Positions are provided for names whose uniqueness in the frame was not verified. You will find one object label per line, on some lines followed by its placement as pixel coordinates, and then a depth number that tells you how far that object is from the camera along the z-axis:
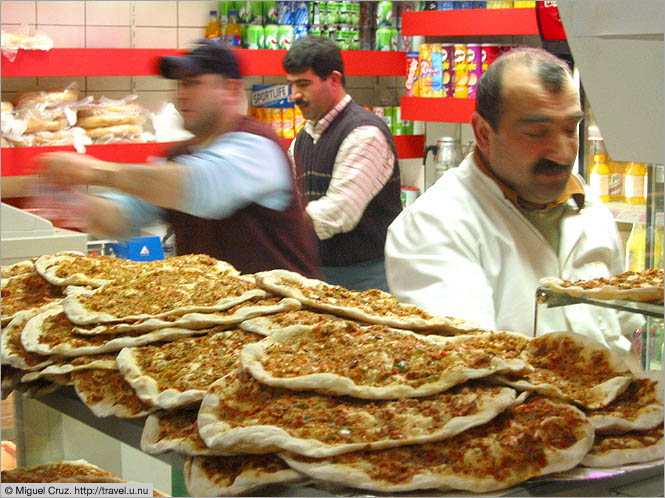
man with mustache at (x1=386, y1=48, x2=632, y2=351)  2.26
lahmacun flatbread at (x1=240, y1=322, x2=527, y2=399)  1.26
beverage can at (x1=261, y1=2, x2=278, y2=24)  5.04
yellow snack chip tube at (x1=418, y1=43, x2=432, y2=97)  4.88
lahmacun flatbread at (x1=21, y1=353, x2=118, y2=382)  1.55
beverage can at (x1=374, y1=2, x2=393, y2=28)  5.36
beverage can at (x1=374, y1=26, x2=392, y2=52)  5.39
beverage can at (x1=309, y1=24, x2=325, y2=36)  5.15
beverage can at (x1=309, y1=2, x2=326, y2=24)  5.11
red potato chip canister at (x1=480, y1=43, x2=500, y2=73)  4.52
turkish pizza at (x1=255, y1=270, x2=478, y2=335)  1.60
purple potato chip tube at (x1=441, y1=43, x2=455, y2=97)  4.73
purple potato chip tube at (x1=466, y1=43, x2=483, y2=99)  4.56
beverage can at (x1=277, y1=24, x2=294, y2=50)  5.03
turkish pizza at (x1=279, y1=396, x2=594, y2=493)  1.12
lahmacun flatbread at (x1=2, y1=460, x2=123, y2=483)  1.74
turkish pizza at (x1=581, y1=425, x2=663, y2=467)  1.20
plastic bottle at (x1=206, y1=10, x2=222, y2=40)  5.19
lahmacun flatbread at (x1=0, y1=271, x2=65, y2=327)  1.96
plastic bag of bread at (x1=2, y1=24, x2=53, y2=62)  4.29
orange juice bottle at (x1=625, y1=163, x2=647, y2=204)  3.69
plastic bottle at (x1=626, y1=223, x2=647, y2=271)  3.72
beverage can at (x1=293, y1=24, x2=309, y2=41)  5.09
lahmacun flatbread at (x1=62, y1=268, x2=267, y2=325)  1.68
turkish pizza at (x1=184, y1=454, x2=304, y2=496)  1.16
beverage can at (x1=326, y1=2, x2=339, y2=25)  5.14
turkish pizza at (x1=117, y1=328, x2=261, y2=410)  1.38
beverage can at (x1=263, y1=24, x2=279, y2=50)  5.03
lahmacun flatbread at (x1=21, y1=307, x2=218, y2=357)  1.59
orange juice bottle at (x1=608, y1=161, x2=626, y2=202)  3.77
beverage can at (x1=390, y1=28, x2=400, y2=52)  5.42
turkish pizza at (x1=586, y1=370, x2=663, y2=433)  1.25
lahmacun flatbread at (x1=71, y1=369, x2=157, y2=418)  1.44
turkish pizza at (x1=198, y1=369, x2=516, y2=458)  1.17
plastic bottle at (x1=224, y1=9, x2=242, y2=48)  5.10
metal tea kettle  5.05
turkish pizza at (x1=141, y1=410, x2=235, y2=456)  1.25
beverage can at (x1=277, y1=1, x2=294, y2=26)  5.04
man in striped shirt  3.40
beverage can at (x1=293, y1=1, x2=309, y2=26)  5.08
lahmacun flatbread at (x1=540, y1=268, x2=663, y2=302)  1.45
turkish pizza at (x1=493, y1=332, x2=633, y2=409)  1.30
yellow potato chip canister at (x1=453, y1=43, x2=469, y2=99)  4.64
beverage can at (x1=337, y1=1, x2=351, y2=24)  5.19
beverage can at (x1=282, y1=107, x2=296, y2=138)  5.00
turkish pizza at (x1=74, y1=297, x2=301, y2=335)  1.62
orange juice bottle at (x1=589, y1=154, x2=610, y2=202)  3.77
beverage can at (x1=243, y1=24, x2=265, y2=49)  5.04
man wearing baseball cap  2.21
